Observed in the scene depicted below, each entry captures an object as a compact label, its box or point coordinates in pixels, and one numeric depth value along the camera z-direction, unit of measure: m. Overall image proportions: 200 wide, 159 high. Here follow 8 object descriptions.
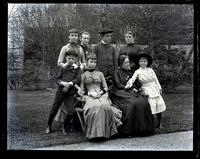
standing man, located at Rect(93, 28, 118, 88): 5.69
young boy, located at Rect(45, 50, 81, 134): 5.60
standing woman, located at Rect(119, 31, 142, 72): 5.70
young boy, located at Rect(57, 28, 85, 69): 5.63
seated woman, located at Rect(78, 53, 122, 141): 5.36
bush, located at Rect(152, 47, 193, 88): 5.76
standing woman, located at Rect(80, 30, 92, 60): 5.68
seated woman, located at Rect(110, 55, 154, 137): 5.50
